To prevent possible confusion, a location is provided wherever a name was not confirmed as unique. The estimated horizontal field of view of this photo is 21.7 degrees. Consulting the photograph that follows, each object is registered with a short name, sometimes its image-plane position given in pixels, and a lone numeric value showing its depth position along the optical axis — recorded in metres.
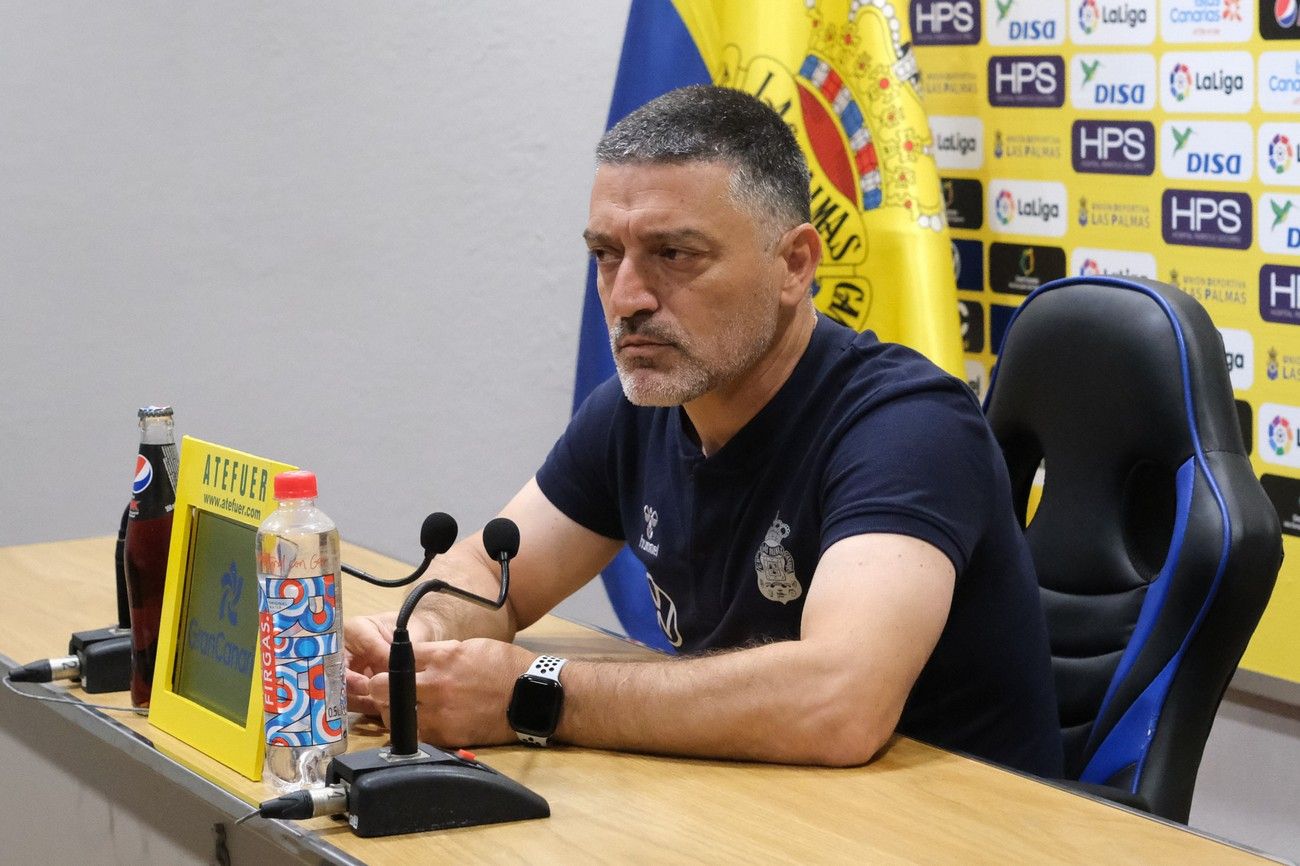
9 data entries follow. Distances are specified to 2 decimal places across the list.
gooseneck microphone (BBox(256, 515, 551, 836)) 2.34
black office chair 2.67
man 2.49
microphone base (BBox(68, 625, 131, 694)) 2.62
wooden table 2.31
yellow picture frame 2.44
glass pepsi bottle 2.57
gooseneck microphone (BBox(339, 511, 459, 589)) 2.43
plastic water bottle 2.38
